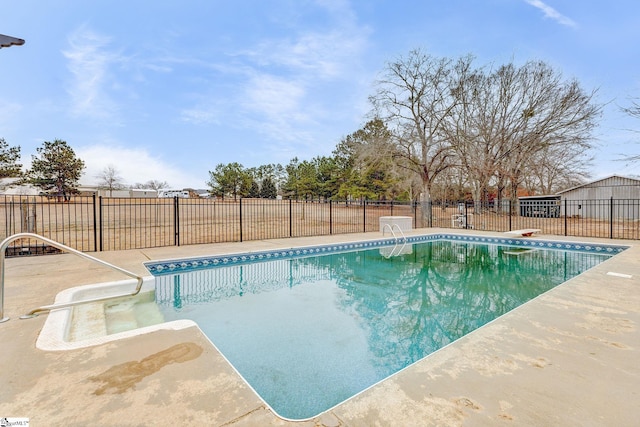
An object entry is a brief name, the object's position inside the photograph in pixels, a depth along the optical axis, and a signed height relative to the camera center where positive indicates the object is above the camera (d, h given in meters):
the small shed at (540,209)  19.43 -0.26
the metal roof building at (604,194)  17.58 +0.66
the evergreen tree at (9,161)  18.19 +2.72
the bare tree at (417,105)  15.92 +5.31
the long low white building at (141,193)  37.49 +1.58
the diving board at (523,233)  9.93 -0.89
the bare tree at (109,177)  44.81 +4.20
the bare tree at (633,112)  11.77 +3.50
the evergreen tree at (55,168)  25.09 +3.15
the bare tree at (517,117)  18.05 +5.33
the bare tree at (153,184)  52.06 +3.66
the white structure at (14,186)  19.85 +1.47
